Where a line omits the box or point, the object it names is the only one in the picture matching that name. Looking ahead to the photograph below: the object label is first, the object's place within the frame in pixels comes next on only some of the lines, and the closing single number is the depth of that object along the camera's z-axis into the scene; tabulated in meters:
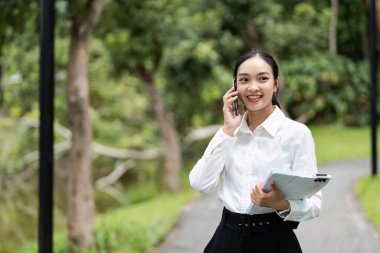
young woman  2.16
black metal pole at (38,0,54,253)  3.76
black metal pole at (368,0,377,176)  8.08
